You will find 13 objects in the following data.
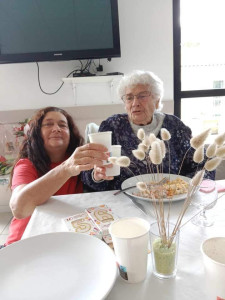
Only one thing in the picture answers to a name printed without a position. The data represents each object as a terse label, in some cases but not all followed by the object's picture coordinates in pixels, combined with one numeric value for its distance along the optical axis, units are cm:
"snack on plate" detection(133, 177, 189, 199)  96
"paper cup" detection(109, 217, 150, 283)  56
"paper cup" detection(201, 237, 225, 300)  48
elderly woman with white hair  151
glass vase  59
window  277
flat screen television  235
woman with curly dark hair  97
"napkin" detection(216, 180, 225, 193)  108
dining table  56
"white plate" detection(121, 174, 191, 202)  96
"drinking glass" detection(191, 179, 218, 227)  85
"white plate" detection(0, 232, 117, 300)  55
